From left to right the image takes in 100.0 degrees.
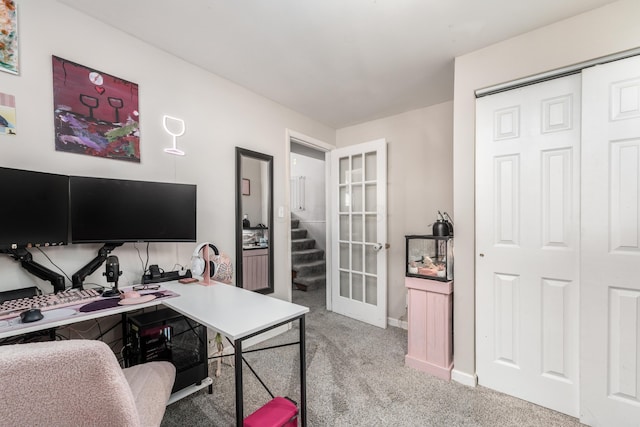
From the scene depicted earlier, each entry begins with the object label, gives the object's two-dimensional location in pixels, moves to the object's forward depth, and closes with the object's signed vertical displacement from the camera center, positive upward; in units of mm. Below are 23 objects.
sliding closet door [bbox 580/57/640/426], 1537 -243
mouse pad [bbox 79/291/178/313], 1347 -499
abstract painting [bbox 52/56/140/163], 1621 +636
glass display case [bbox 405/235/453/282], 2227 -438
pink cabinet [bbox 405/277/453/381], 2164 -1000
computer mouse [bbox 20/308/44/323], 1159 -457
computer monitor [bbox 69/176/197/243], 1598 -5
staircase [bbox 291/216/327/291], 4743 -1039
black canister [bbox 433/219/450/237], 2324 -190
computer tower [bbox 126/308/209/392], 1687 -898
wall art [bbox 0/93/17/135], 1445 +527
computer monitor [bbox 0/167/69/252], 1338 +10
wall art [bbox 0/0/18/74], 1442 +950
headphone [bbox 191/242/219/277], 1928 -389
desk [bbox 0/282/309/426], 1130 -529
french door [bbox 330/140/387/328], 3139 -297
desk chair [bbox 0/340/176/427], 635 -452
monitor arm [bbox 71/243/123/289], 1610 -345
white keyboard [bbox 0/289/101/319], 1260 -467
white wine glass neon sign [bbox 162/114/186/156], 1973 +664
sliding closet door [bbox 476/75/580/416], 1741 -248
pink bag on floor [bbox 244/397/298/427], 1322 -1062
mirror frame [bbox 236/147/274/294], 2529 +0
